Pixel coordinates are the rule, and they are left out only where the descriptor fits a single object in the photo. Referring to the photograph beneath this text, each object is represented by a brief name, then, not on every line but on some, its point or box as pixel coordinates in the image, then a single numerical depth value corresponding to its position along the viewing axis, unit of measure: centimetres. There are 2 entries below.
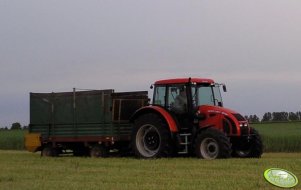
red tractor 1605
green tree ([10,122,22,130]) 7039
